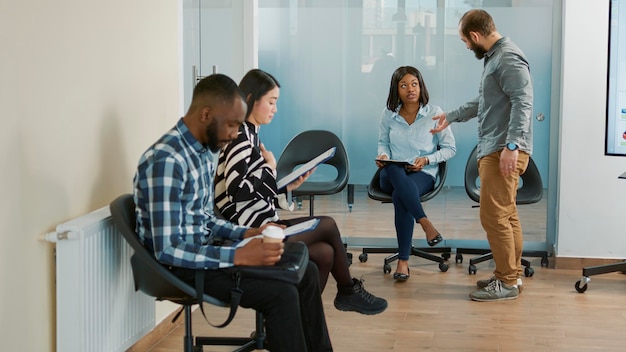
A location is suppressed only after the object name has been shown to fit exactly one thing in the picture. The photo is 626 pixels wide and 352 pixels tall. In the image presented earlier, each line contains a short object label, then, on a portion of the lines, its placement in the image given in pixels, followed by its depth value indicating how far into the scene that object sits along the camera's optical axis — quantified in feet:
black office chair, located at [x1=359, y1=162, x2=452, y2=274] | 18.85
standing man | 15.69
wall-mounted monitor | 17.66
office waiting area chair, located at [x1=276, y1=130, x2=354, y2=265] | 19.74
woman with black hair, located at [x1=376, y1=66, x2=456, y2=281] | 18.48
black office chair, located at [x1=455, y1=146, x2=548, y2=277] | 18.83
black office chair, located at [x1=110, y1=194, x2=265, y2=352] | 9.82
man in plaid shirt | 9.83
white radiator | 10.09
